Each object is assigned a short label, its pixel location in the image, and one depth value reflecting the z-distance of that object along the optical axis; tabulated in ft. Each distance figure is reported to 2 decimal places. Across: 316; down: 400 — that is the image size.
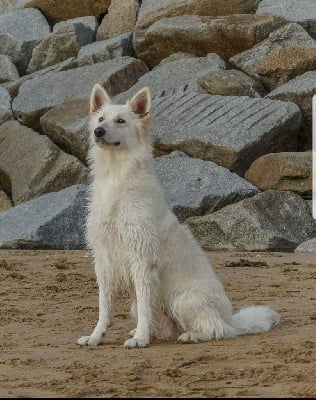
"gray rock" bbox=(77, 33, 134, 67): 82.12
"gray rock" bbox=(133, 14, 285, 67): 75.46
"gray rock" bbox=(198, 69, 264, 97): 69.82
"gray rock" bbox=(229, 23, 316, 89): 71.46
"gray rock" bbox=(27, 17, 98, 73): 85.92
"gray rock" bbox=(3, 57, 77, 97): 81.25
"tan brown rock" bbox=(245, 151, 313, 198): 57.93
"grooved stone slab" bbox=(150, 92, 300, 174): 62.08
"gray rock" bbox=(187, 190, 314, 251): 51.29
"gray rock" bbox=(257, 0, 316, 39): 79.51
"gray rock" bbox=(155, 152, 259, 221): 55.98
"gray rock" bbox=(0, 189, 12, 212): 66.64
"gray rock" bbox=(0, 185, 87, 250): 50.98
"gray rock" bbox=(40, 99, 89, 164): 67.31
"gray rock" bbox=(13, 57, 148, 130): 74.54
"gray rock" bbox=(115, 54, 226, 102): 71.97
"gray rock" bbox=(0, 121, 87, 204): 65.31
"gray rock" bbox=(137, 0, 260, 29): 83.35
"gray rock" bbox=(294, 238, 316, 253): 49.36
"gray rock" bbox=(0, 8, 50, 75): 89.97
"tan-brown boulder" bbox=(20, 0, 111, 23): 94.02
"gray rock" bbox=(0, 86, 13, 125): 75.41
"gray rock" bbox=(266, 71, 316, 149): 66.39
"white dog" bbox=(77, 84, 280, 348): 25.52
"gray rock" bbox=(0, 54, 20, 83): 86.16
